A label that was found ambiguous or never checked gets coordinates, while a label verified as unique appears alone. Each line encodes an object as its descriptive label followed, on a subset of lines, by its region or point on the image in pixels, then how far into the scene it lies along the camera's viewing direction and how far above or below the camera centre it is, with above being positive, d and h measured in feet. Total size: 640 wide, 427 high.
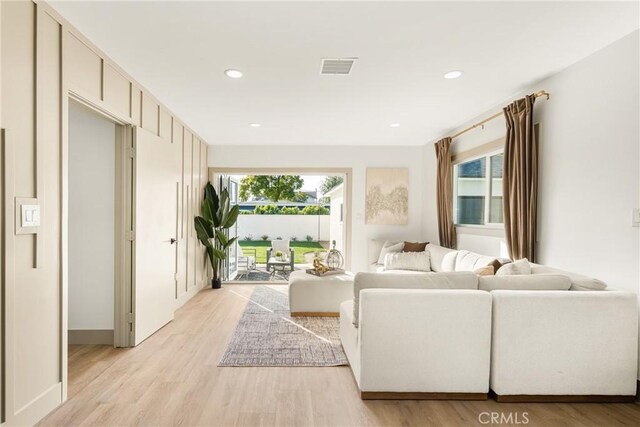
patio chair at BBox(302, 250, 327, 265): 27.86 -3.88
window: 13.56 +0.90
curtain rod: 9.99 +3.39
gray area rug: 9.49 -4.08
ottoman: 13.29 -3.24
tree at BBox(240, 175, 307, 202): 48.11 +3.14
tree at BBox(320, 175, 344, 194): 69.22 +5.38
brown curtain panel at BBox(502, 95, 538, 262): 10.47 +0.94
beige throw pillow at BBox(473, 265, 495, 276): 9.80 -1.68
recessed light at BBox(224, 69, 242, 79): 9.64 +3.82
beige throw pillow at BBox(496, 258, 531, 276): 8.91 -1.44
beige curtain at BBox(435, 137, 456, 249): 16.55 +0.75
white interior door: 10.53 -0.80
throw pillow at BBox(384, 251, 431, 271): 16.24 -2.38
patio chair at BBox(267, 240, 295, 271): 24.11 -2.71
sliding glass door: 20.54 -1.42
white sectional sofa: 7.23 -2.74
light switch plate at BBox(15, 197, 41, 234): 6.12 -0.15
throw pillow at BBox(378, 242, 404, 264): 18.33 -2.05
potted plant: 17.84 -0.82
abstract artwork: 19.93 +0.83
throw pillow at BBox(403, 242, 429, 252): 17.67 -1.82
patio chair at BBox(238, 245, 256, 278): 23.88 -4.00
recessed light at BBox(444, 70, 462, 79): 9.73 +3.88
